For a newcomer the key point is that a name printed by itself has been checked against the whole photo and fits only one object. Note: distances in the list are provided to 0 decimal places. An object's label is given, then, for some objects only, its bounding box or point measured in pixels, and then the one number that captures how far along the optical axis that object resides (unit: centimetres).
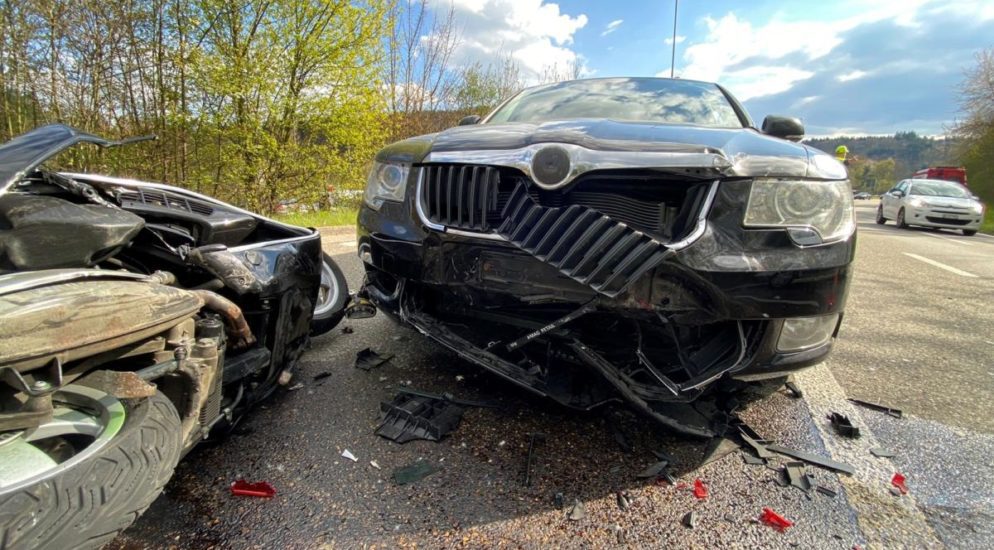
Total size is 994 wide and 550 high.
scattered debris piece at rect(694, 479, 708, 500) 166
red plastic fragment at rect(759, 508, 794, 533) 152
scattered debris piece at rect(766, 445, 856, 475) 185
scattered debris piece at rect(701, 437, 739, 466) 188
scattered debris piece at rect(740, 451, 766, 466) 186
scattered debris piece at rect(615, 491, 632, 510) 160
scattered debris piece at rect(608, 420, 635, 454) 192
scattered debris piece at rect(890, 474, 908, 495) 175
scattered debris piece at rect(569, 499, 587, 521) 153
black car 160
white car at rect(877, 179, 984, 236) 1265
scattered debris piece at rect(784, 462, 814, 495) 174
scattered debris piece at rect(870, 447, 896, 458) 198
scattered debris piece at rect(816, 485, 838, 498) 170
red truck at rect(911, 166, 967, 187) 2181
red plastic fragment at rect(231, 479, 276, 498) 160
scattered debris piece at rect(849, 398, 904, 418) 236
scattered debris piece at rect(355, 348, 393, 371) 263
